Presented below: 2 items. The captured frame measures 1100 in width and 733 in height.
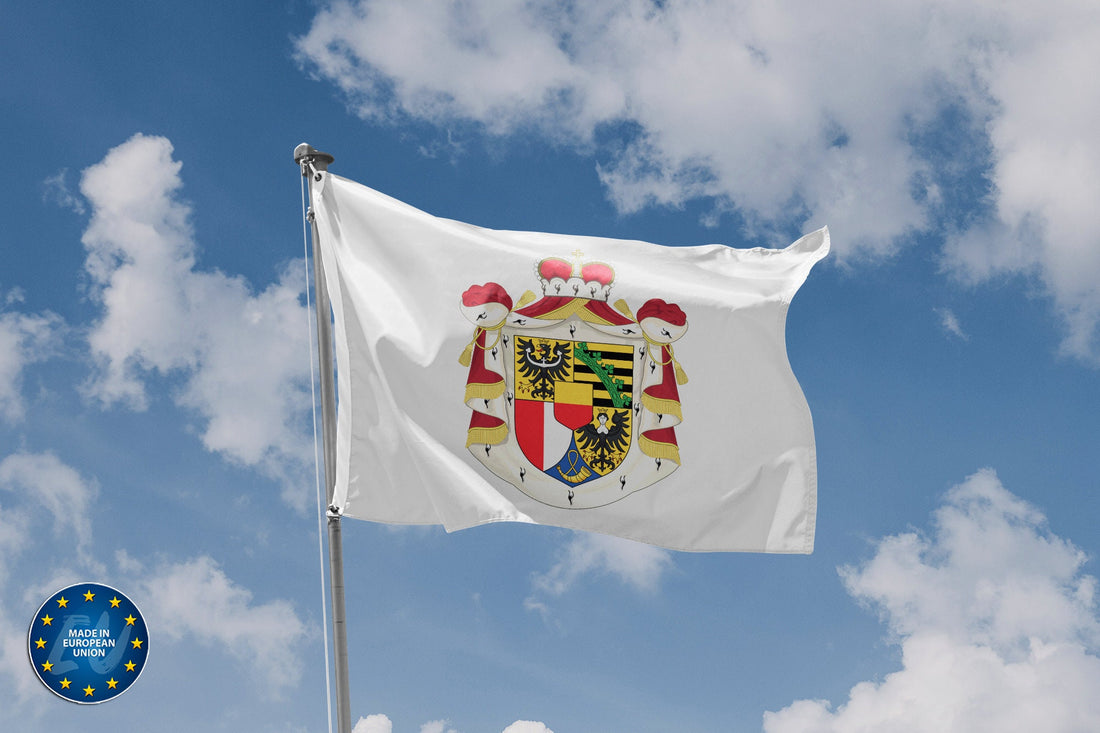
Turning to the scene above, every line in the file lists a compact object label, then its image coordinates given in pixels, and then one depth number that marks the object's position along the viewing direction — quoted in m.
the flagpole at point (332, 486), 11.93
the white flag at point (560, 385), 12.91
